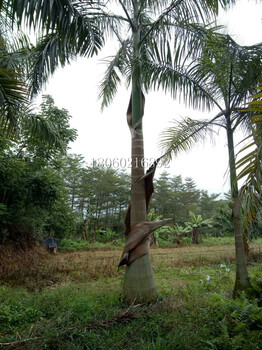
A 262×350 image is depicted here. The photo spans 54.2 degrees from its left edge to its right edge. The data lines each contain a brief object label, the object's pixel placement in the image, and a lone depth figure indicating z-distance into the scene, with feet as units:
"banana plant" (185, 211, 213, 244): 60.54
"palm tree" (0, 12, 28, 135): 11.68
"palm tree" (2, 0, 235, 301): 11.23
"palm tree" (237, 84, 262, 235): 6.95
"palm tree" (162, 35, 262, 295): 12.80
